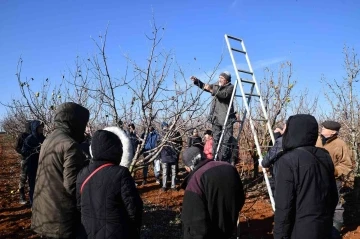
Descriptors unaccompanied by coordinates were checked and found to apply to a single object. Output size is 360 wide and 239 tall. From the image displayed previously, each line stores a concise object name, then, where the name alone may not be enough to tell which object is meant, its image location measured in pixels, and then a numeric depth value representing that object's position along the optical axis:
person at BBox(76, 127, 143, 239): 2.28
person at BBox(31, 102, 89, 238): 2.51
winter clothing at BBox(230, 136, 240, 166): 4.64
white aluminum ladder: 4.18
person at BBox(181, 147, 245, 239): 2.44
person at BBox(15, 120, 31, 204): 7.03
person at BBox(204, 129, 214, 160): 5.75
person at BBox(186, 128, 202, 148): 7.20
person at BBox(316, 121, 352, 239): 4.50
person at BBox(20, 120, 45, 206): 6.57
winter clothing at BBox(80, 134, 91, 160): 3.72
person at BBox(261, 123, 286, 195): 3.96
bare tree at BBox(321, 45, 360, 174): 8.02
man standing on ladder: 4.47
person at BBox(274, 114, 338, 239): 2.54
